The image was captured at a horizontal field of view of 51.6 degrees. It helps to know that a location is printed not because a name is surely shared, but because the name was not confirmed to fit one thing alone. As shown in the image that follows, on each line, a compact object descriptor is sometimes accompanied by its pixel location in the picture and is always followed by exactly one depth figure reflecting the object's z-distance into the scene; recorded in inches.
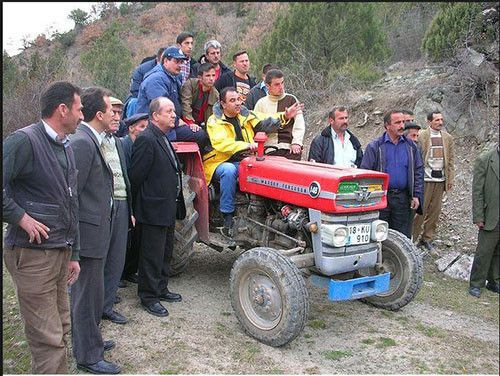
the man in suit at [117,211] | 159.6
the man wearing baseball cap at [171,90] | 196.2
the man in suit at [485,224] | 215.8
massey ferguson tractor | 157.9
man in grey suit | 135.7
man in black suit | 170.7
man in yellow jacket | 190.2
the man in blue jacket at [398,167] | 223.0
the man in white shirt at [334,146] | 220.8
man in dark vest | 114.2
